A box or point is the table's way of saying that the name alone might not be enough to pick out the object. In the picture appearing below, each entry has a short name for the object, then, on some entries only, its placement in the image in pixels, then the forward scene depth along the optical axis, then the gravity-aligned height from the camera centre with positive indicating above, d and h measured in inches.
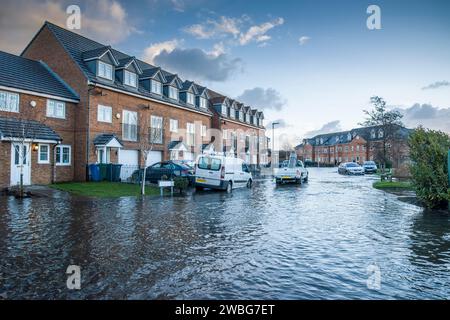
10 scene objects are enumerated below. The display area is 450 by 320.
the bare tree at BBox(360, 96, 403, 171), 1376.7 +192.1
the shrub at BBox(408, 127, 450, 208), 445.9 -1.9
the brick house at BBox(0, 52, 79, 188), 684.7 +100.0
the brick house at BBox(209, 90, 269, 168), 1676.9 +203.3
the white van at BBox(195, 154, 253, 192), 709.3 -18.1
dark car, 792.9 -18.0
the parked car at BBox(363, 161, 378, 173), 1962.4 -21.9
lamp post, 1788.6 +163.5
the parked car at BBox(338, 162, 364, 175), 1685.5 -24.3
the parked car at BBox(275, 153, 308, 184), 971.3 -29.8
